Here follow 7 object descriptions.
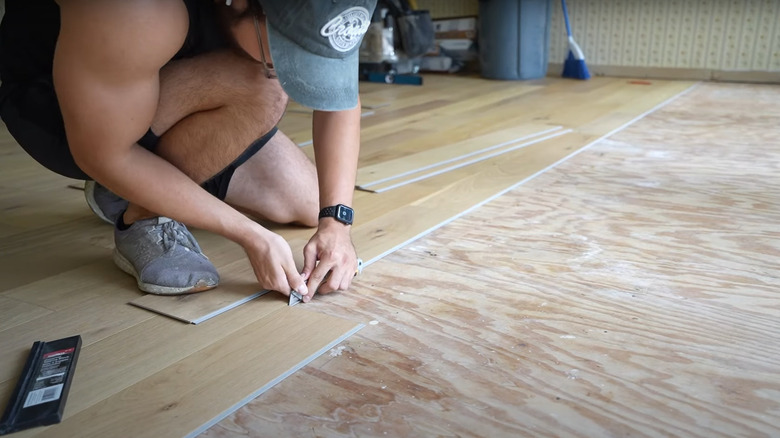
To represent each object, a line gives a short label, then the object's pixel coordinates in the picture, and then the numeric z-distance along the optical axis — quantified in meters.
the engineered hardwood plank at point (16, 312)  1.15
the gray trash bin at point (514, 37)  4.59
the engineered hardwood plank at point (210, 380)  0.85
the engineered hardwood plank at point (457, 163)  2.00
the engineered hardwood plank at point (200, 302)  1.16
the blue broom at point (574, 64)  4.71
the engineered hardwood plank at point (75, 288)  1.24
